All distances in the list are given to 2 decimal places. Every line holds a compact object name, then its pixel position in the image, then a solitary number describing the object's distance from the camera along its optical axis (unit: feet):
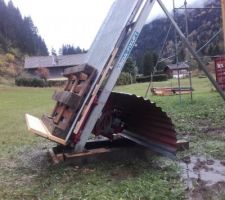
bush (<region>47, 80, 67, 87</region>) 82.49
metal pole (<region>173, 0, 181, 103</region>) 20.70
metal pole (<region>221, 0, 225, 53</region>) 6.68
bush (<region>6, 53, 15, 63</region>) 141.63
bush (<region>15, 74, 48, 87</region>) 81.10
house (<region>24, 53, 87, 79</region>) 132.71
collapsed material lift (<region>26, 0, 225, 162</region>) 8.48
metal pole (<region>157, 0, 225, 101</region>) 7.55
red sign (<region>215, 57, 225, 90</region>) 26.81
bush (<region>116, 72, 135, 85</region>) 69.54
